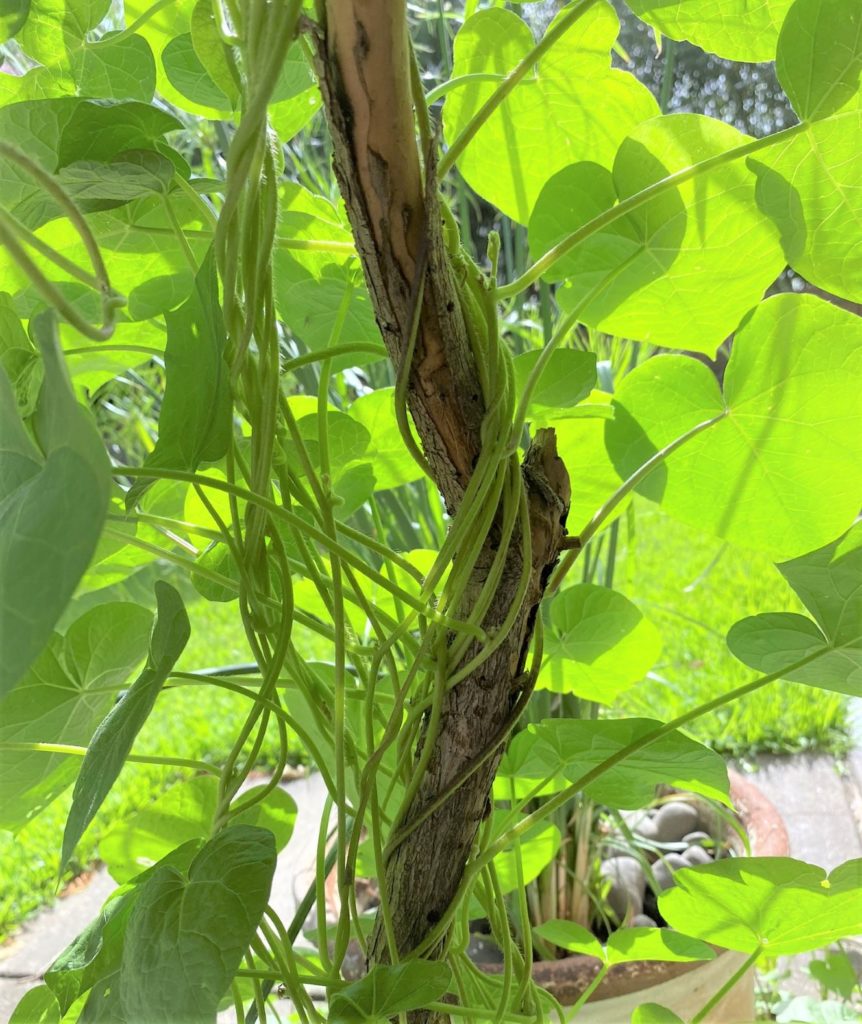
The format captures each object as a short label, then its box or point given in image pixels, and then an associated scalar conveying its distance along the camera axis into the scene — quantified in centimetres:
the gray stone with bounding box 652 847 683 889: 62
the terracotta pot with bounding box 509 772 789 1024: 42
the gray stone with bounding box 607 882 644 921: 59
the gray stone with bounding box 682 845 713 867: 63
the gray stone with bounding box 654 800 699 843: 70
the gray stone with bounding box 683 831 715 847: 67
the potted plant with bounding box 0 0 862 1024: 18
